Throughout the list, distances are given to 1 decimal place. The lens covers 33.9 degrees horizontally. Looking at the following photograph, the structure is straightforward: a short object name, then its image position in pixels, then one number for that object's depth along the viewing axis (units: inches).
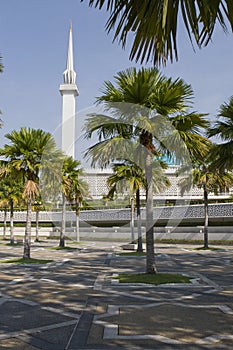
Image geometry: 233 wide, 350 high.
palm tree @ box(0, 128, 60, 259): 799.7
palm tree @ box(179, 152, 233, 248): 1256.8
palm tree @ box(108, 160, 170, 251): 888.9
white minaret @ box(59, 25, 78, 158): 3398.1
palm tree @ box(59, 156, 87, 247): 1152.4
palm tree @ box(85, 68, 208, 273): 529.3
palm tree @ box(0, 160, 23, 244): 1581.0
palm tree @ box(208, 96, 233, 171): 716.7
